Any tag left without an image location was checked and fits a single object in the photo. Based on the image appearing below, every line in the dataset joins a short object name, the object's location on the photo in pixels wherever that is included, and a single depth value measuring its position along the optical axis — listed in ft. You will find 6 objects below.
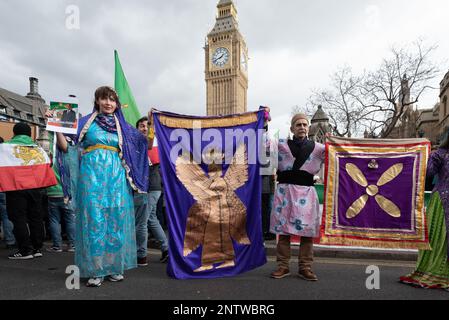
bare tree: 57.11
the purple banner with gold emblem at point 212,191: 10.65
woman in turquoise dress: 9.50
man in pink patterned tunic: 10.39
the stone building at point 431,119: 109.09
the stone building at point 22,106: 117.06
